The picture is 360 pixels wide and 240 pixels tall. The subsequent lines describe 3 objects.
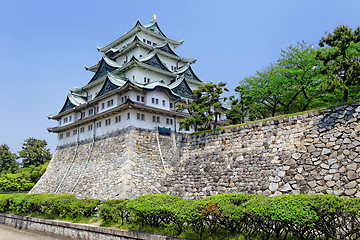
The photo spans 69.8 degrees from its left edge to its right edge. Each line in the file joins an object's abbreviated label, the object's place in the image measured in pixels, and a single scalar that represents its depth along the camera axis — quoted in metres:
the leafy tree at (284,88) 23.09
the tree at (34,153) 54.72
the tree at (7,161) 56.47
